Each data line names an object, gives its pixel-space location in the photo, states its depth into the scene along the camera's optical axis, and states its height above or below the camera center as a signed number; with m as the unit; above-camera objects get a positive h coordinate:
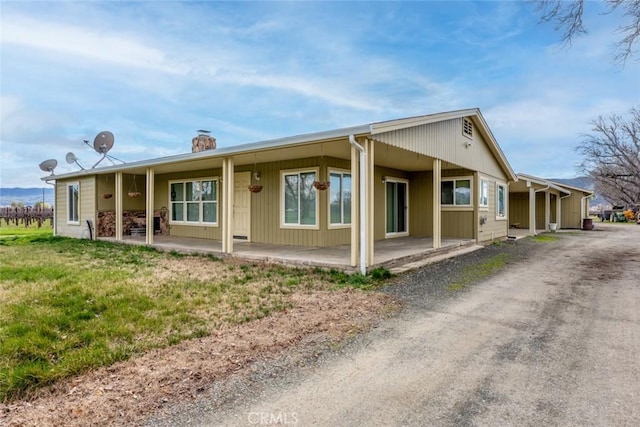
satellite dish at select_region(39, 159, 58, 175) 14.37 +1.69
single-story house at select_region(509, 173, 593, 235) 19.59 +0.10
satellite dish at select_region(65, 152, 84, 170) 14.00 +1.90
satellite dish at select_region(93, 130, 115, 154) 13.83 +2.48
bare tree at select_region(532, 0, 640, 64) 6.81 +3.56
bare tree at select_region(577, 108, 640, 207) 29.58 +4.78
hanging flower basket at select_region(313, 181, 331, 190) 8.16 +0.51
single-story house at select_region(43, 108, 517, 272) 7.22 +0.51
